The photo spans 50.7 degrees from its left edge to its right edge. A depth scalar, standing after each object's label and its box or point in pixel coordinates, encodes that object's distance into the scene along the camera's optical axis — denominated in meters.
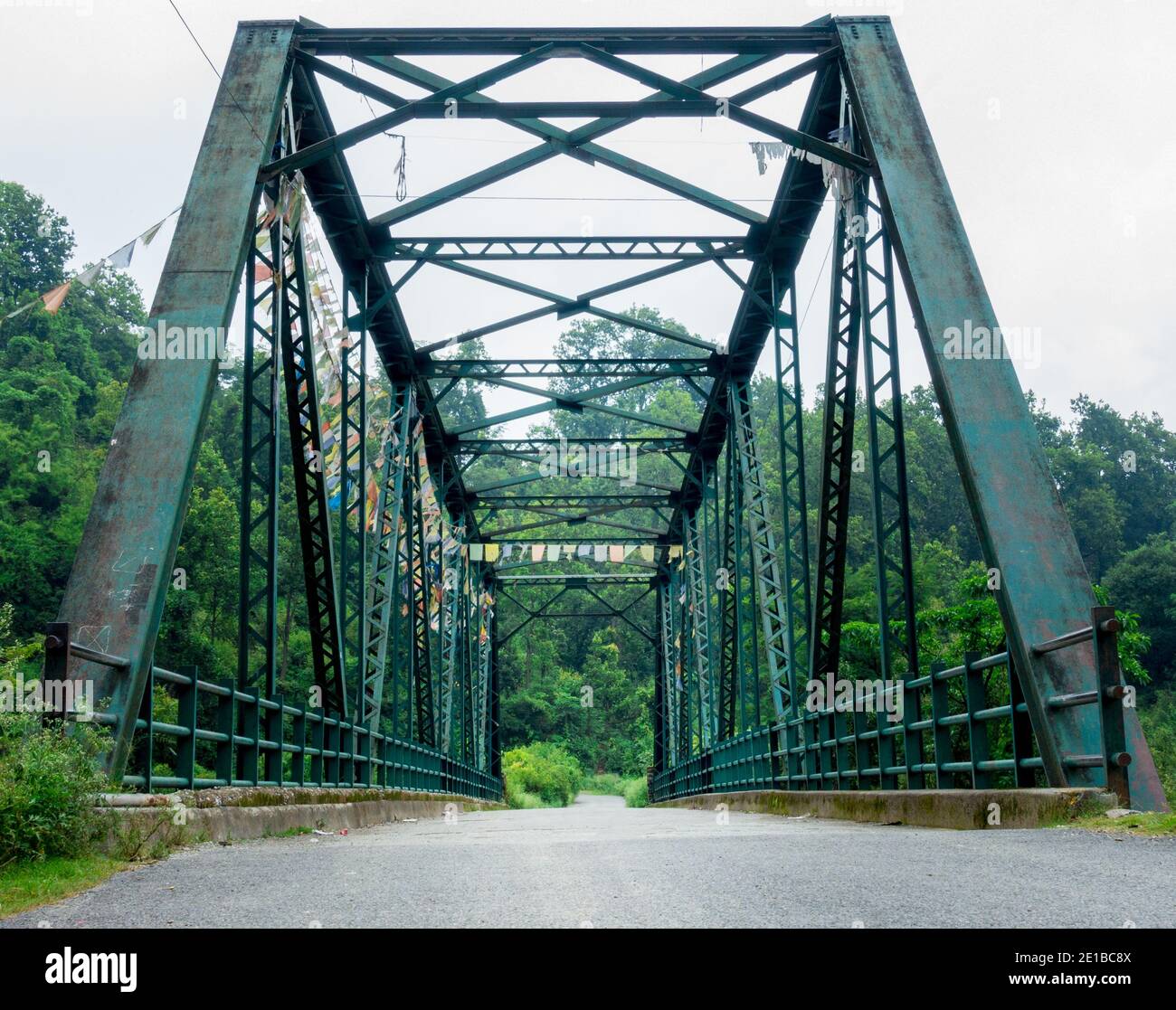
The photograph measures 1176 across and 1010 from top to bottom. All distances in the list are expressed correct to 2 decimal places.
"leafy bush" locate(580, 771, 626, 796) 65.81
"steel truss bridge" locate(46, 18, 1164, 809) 7.69
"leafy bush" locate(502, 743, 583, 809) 43.44
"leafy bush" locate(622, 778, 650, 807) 46.09
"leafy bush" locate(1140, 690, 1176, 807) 31.75
